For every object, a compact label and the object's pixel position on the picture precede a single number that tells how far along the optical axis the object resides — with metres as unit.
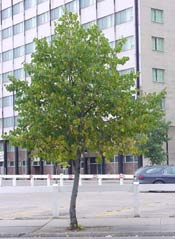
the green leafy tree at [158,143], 53.12
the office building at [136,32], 60.62
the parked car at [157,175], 32.81
